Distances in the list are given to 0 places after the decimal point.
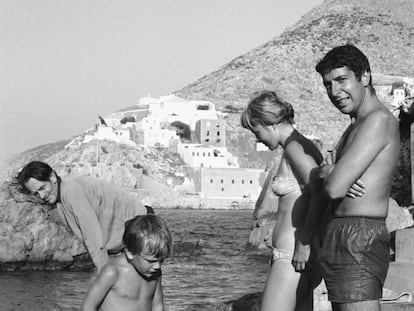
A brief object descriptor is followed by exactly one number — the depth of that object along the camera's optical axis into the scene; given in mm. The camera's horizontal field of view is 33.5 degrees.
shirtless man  2783
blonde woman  3191
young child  3104
